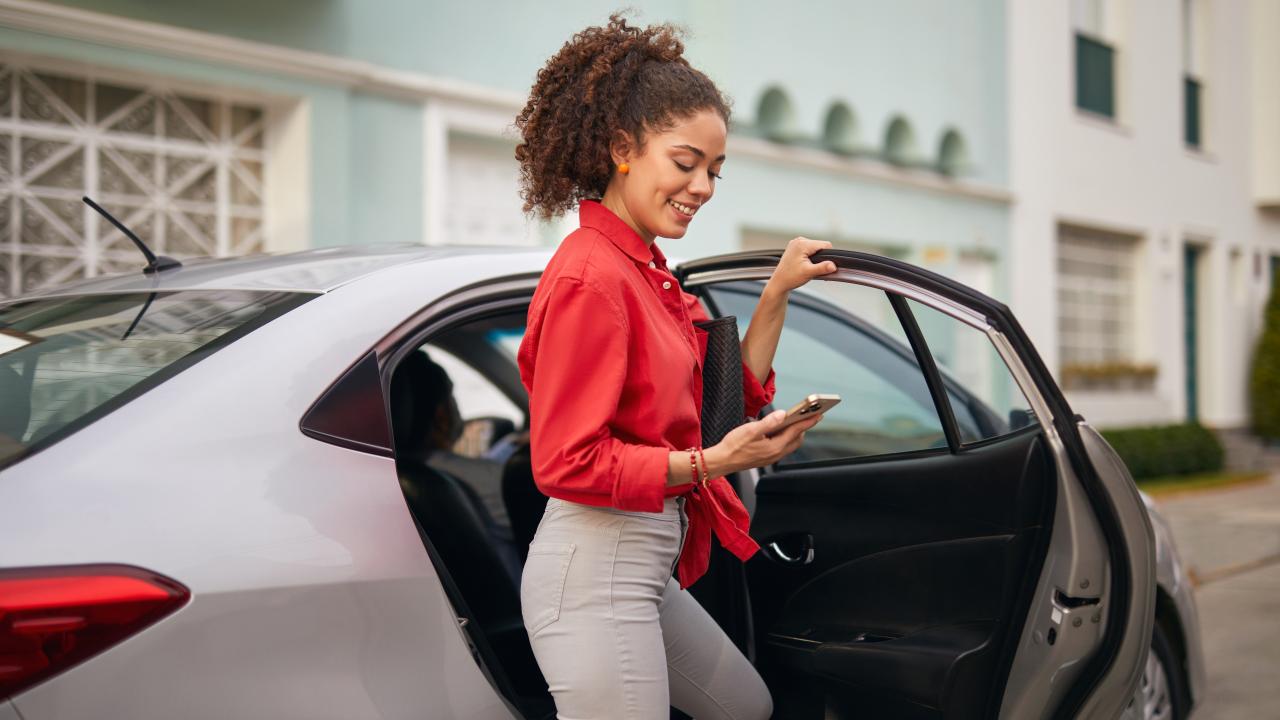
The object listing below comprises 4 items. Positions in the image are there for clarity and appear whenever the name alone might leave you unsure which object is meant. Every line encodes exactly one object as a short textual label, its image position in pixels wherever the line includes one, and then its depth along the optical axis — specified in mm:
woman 1728
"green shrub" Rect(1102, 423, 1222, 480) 12805
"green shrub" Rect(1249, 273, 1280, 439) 15805
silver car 1641
